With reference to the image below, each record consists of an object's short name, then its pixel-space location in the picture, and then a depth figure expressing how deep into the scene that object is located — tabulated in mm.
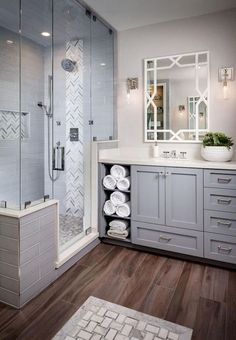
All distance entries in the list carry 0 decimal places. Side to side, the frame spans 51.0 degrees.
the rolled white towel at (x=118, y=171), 2672
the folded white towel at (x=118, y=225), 2686
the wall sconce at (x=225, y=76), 2547
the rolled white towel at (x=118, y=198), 2680
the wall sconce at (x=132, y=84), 2996
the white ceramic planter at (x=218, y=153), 2428
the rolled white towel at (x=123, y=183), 2646
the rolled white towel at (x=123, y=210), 2650
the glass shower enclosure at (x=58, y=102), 2504
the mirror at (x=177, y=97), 2697
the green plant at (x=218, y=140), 2477
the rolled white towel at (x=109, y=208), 2723
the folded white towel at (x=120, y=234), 2670
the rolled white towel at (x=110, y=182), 2711
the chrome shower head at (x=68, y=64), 2795
